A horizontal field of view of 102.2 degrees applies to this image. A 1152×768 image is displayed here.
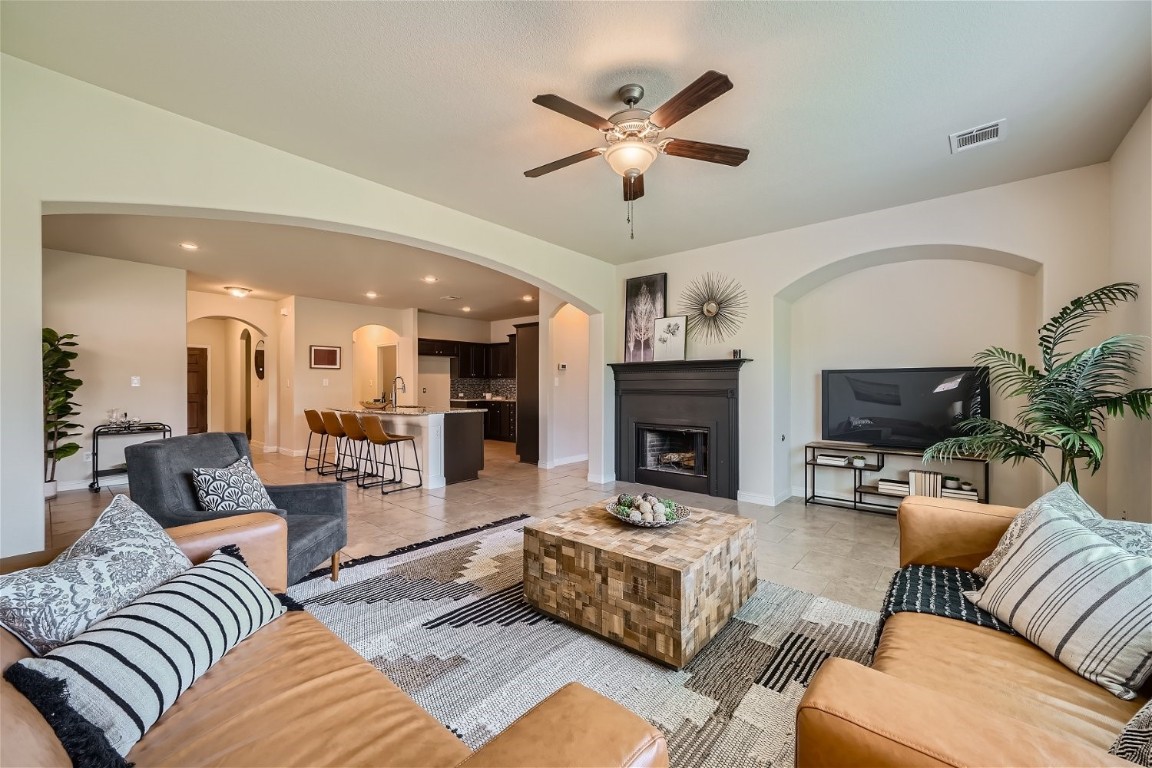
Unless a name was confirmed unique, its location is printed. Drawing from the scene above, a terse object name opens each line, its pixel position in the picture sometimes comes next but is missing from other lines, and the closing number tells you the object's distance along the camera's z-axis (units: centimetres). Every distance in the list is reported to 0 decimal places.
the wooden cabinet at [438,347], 912
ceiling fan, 200
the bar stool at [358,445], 532
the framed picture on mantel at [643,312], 522
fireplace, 471
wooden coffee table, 186
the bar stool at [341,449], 570
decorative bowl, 226
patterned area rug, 158
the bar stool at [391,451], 501
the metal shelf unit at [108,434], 525
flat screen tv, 387
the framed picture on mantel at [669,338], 504
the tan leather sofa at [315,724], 76
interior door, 914
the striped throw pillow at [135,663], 86
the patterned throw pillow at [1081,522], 139
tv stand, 416
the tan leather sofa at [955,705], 73
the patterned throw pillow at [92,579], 102
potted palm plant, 242
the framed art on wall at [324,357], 772
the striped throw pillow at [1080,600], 113
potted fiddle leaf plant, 441
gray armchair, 222
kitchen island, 526
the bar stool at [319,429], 602
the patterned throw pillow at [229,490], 233
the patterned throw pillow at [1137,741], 78
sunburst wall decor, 470
